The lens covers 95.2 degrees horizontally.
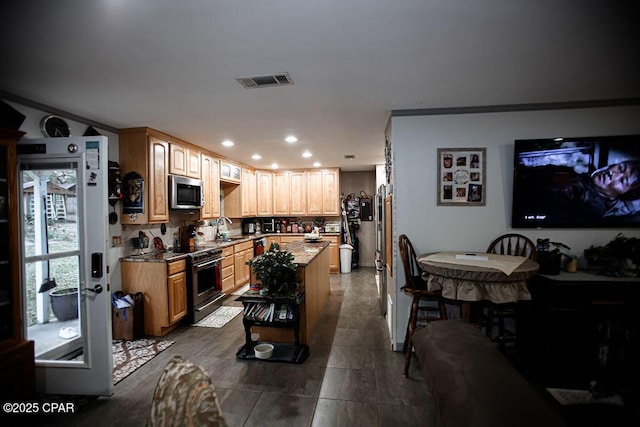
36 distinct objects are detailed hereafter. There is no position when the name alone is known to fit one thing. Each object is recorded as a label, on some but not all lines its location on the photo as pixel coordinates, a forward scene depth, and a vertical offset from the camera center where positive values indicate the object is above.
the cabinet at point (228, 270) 4.76 -1.03
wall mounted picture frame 2.89 +0.30
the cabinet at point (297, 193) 6.67 +0.35
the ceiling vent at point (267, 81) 2.20 +0.99
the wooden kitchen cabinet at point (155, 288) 3.39 -0.92
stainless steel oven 3.78 -1.03
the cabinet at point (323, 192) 6.55 +0.37
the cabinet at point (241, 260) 5.23 -0.95
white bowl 2.83 -1.39
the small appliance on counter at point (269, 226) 6.99 -0.42
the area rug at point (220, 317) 3.79 -1.48
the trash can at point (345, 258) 6.49 -1.12
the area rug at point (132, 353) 2.70 -1.48
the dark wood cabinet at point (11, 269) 2.14 -0.43
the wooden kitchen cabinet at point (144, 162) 3.49 +0.58
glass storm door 2.26 -0.29
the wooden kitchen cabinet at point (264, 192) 6.63 +0.38
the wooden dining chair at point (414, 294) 2.56 -0.75
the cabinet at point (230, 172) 5.23 +0.70
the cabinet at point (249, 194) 6.06 +0.33
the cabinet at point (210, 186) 4.65 +0.38
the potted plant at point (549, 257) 2.50 -0.44
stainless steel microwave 3.83 +0.23
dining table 2.11 -0.53
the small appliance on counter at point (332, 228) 6.87 -0.47
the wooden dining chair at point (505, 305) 2.56 -0.87
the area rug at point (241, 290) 5.10 -1.47
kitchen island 3.16 -1.04
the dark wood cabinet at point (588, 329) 2.30 -0.98
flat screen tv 2.65 +0.22
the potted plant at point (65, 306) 2.74 -0.90
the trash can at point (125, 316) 3.25 -1.20
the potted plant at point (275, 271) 2.87 -0.62
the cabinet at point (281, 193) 6.76 +0.36
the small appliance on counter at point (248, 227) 6.70 -0.42
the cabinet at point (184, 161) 3.90 +0.69
